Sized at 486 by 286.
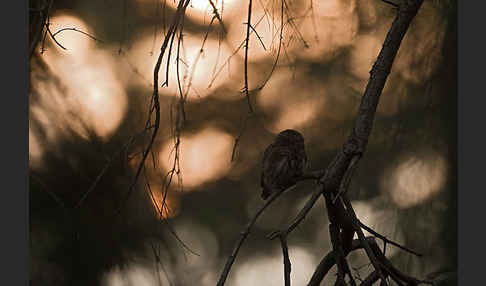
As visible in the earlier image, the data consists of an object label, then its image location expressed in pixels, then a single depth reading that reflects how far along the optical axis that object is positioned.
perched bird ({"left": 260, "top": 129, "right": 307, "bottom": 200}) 11.56
